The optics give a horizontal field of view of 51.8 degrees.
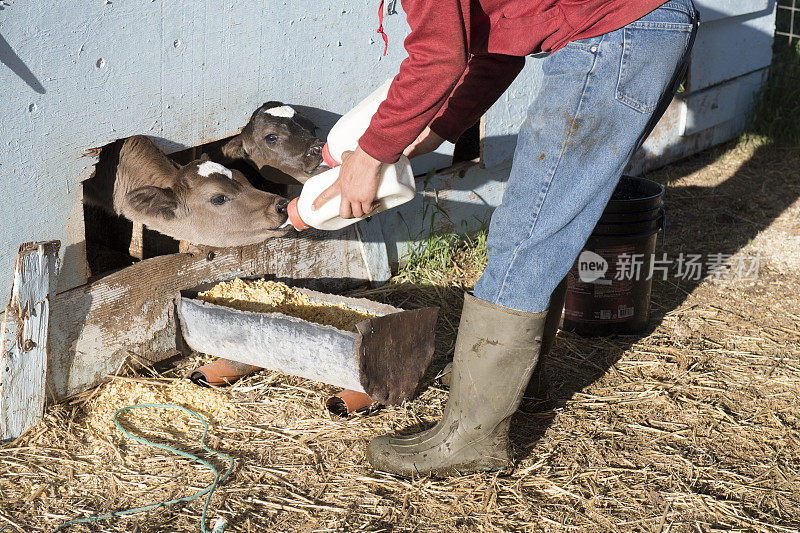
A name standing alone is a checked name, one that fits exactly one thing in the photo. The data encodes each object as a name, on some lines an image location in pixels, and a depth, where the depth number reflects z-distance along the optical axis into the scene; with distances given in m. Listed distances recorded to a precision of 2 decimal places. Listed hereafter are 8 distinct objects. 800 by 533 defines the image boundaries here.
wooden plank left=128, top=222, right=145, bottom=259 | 4.05
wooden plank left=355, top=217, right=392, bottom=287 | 4.49
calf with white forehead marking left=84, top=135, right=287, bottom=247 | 3.83
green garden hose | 2.71
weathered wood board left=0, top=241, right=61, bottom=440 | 3.21
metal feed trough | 3.15
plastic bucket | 3.92
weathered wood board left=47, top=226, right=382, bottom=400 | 3.47
